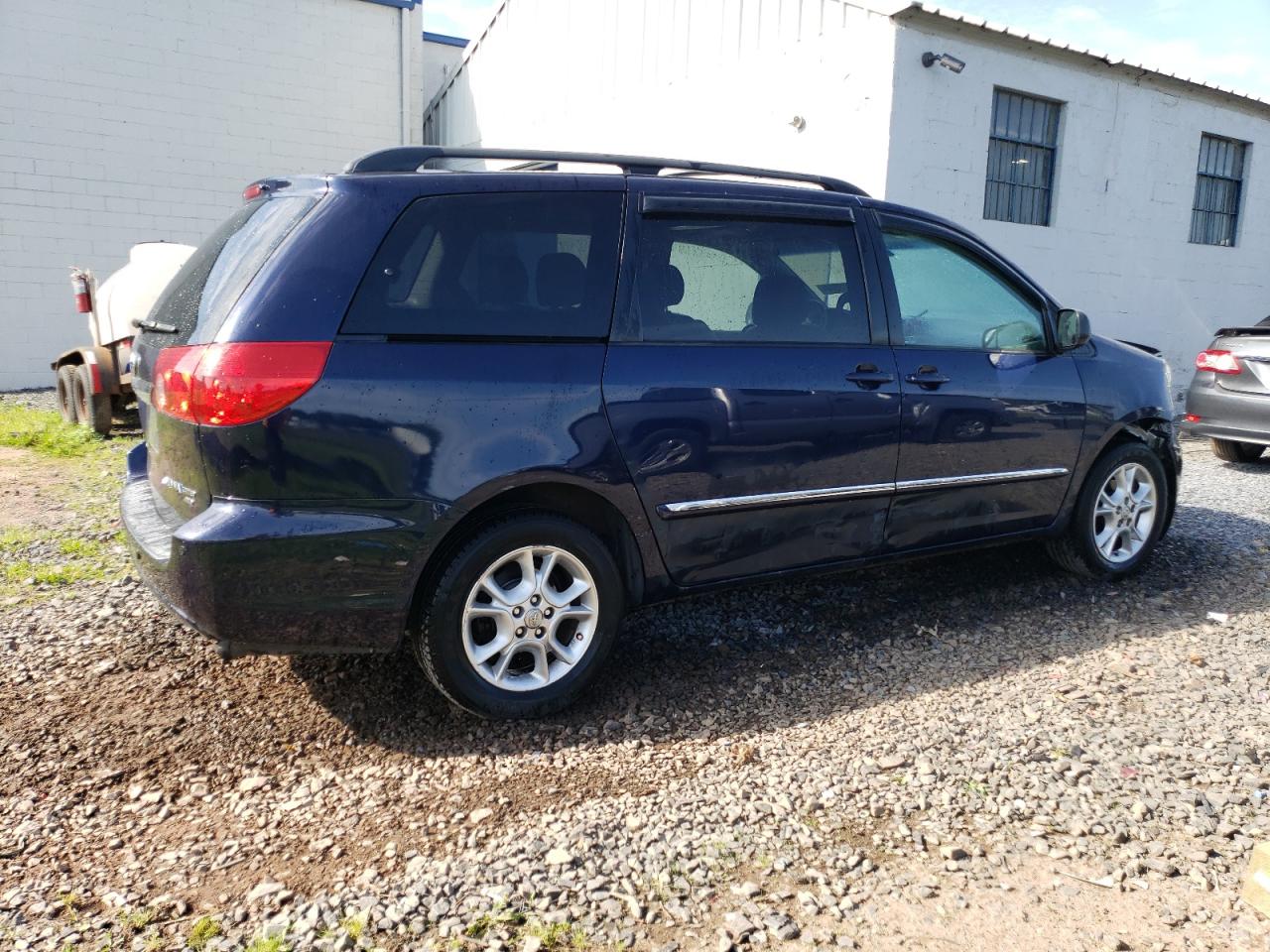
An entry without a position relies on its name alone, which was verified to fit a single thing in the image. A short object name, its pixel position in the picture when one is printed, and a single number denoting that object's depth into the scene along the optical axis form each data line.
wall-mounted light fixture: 9.49
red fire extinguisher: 9.38
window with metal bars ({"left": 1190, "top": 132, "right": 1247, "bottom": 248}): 12.91
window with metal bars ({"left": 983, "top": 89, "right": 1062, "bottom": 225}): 10.70
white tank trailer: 8.65
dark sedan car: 7.92
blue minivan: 2.91
